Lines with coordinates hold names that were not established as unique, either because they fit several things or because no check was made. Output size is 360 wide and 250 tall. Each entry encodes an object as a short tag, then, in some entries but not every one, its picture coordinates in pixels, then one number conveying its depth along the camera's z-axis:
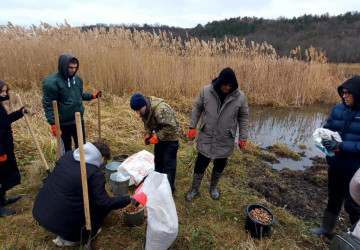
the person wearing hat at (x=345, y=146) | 2.12
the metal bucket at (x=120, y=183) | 2.89
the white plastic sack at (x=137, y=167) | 3.16
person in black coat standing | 2.40
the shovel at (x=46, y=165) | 2.66
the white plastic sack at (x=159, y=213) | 1.98
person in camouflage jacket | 2.57
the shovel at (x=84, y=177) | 1.61
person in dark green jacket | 2.89
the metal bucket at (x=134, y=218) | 2.48
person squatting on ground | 1.90
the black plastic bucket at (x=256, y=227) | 2.43
